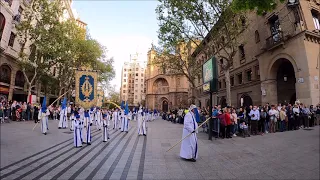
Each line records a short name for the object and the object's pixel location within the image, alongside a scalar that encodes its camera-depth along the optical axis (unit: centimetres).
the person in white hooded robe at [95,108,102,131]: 1795
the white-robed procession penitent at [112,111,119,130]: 1773
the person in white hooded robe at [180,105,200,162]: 676
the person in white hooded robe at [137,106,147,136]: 1370
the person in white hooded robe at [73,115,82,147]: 907
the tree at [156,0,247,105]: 1748
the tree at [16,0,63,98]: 1869
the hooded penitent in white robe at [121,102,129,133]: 1562
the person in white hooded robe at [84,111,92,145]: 993
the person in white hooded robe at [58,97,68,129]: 1642
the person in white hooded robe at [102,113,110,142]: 1073
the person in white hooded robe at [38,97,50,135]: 1267
